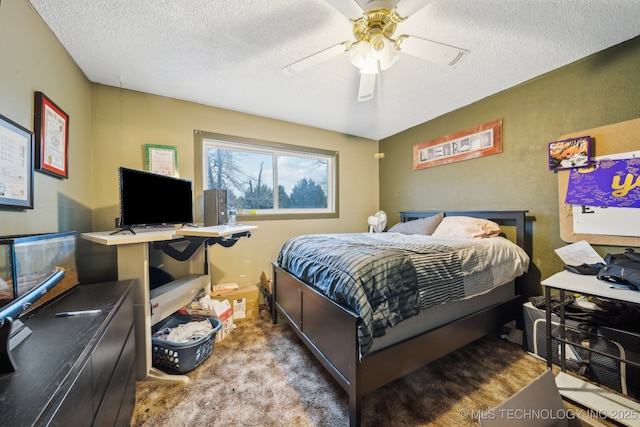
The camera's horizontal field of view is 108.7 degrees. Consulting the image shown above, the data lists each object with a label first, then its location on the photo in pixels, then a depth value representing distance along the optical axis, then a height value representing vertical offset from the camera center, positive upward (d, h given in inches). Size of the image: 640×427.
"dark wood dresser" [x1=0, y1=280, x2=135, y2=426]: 21.3 -16.9
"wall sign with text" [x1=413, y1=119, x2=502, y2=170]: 98.5 +31.9
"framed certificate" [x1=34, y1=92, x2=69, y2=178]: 54.6 +21.0
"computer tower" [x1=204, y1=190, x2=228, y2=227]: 84.4 +3.2
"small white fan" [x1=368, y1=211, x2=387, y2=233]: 130.1 -4.5
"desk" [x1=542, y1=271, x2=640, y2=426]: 49.1 -43.8
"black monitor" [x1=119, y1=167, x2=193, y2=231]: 64.2 +5.5
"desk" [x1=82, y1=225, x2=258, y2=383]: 60.1 -19.5
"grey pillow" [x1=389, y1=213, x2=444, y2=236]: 107.8 -6.4
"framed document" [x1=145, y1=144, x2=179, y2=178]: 91.6 +23.3
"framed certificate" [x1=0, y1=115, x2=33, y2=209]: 43.6 +10.9
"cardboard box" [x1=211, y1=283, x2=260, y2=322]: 94.5 -36.4
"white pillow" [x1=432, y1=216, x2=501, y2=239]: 90.0 -6.6
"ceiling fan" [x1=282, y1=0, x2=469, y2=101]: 47.4 +41.2
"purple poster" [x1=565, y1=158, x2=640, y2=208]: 65.7 +7.8
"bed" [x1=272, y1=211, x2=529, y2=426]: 47.9 -26.5
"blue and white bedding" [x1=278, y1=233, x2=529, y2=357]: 49.2 -15.5
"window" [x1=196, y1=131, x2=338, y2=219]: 109.2 +20.8
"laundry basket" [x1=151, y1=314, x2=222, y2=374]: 63.4 -38.8
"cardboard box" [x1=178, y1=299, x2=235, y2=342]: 81.2 -36.1
